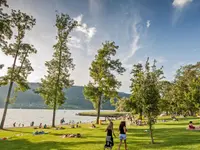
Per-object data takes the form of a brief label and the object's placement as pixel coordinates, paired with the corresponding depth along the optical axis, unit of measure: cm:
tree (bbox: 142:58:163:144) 1483
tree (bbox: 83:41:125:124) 3848
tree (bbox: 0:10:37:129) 3128
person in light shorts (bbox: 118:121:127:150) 1205
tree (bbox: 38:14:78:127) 3568
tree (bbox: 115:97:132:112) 4277
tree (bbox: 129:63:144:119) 1533
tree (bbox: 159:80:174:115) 5484
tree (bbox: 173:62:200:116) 4899
